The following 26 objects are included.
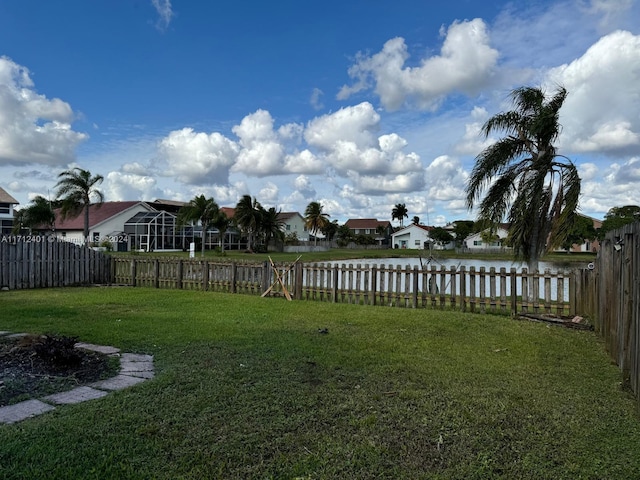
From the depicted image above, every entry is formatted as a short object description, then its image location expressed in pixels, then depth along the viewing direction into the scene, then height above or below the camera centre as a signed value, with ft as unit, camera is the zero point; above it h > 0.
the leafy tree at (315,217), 241.35 +11.52
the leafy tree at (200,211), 134.92 +7.99
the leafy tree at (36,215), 138.82 +6.65
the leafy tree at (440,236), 220.60 +1.69
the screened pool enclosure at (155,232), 144.25 +1.71
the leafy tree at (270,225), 167.12 +4.84
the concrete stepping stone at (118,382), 13.51 -4.45
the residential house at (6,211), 149.59 +8.52
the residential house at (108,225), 144.66 +4.06
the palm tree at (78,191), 124.36 +12.77
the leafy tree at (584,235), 178.64 +2.26
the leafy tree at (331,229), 245.28 +5.19
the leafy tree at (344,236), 239.50 +1.45
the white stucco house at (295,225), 237.86 +7.31
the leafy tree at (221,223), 143.83 +4.77
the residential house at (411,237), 238.07 +1.18
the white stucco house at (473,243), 222.48 -1.80
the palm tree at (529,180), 38.52 +5.24
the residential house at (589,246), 205.36 -2.58
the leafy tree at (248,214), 160.86 +8.52
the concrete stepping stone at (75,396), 12.26 -4.44
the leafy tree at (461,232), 243.19 +4.04
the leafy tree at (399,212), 331.16 +19.93
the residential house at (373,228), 280.31 +7.07
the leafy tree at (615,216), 171.12 +9.89
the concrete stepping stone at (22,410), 11.07 -4.43
